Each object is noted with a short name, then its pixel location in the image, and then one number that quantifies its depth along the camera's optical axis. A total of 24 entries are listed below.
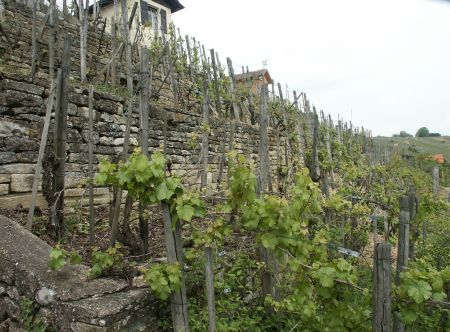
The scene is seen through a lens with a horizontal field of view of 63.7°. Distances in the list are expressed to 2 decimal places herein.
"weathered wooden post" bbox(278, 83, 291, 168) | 10.07
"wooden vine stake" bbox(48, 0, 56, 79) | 4.72
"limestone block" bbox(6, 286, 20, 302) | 2.75
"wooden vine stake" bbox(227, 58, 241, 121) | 9.54
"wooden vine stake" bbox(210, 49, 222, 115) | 8.68
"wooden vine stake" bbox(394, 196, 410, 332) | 2.76
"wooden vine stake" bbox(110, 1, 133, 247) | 3.10
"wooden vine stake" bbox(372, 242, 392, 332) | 2.13
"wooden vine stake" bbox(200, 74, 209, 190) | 5.01
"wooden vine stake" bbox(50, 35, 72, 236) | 3.51
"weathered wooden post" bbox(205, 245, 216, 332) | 2.56
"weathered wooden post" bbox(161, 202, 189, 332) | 2.58
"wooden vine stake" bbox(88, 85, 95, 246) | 3.36
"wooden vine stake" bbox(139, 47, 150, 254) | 2.83
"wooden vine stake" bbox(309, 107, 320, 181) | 5.12
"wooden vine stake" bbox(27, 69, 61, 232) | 3.33
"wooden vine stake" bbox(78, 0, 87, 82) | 5.09
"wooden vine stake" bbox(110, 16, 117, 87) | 5.74
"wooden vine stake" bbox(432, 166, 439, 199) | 11.91
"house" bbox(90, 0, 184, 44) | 15.83
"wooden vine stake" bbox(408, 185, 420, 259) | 3.87
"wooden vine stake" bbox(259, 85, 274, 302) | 3.16
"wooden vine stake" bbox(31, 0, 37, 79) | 4.62
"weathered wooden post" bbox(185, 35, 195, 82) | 9.79
